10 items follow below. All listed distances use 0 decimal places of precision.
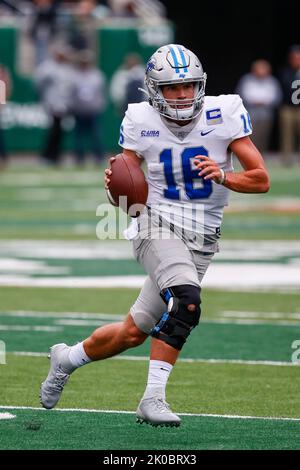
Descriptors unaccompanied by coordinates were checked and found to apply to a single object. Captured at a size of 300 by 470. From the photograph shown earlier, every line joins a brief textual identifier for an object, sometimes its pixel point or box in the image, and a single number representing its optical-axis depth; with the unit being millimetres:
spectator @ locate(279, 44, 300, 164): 26438
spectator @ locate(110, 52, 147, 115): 26406
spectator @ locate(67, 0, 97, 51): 28141
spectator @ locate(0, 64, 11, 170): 25633
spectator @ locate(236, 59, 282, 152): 27344
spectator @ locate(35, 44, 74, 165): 26672
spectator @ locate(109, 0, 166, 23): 29250
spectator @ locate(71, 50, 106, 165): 26625
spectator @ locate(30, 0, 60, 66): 27703
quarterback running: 6980
